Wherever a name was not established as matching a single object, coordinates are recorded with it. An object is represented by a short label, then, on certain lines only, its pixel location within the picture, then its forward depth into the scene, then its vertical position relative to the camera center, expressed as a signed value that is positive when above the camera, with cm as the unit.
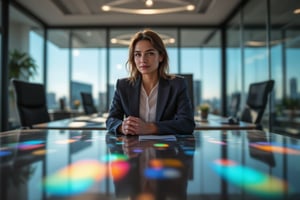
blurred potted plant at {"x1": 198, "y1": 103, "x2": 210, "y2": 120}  279 -7
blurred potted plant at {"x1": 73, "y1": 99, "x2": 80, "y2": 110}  684 +9
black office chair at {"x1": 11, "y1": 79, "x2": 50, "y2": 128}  227 +4
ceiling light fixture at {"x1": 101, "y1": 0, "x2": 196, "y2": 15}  519 +226
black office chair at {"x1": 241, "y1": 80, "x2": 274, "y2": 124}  259 +6
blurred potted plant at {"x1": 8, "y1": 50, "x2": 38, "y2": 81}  527 +93
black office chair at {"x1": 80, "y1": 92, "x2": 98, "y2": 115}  440 +8
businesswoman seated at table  151 +11
